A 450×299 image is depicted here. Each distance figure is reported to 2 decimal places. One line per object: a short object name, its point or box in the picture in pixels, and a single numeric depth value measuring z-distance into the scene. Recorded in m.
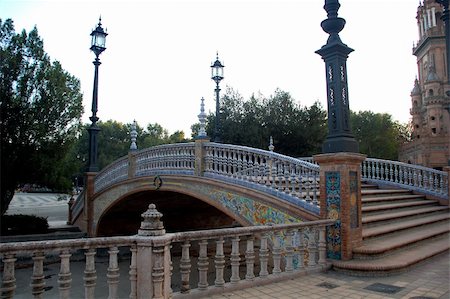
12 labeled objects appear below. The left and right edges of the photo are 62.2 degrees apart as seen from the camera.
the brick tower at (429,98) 37.88
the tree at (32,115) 15.37
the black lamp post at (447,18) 8.87
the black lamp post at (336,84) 6.81
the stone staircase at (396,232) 6.17
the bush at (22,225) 15.64
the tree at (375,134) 43.50
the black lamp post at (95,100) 15.25
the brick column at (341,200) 6.47
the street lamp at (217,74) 15.09
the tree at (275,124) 22.86
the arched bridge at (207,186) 7.73
